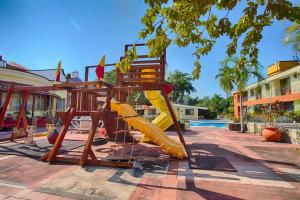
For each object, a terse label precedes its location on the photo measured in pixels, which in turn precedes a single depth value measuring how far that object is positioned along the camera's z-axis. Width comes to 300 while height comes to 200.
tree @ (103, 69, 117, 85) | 42.44
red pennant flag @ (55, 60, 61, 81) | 6.51
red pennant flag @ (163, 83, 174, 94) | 8.53
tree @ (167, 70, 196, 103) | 45.22
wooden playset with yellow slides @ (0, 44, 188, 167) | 5.33
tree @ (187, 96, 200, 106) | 50.88
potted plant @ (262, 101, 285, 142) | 9.86
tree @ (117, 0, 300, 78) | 2.14
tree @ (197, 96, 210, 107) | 50.08
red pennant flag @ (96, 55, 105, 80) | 5.57
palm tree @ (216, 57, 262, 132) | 14.95
